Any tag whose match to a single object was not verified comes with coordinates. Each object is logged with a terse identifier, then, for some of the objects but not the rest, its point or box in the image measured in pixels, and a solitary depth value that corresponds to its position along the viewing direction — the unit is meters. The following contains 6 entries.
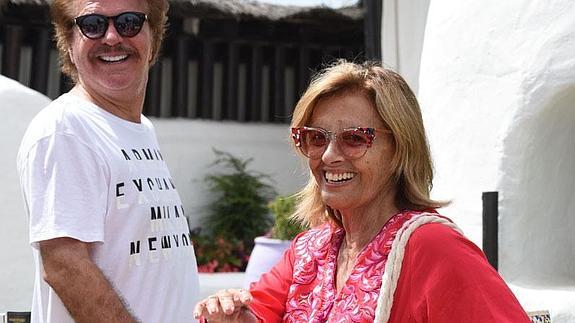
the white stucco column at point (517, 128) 4.34
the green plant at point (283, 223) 6.68
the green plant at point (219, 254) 8.26
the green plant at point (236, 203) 8.91
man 2.07
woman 1.79
